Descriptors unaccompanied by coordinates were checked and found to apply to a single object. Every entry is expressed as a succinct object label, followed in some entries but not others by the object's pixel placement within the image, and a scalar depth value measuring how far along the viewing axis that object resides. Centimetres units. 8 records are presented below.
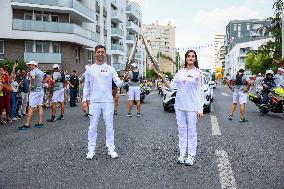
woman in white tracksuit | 404
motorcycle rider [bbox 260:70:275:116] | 910
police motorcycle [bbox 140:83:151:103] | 1412
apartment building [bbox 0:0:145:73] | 2269
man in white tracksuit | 436
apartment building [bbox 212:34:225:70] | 12619
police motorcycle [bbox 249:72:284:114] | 859
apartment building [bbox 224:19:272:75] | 8561
